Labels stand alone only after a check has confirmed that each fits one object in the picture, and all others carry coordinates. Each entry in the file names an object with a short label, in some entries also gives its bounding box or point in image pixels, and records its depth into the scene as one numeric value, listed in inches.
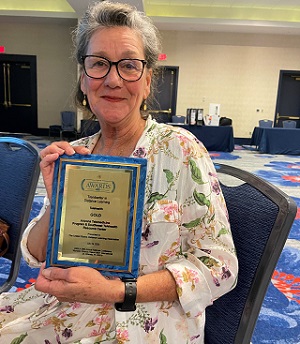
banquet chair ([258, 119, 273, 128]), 393.7
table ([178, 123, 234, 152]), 336.8
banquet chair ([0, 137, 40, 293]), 52.2
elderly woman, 34.5
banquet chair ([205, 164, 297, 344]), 33.2
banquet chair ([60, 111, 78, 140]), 390.6
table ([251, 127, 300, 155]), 349.1
